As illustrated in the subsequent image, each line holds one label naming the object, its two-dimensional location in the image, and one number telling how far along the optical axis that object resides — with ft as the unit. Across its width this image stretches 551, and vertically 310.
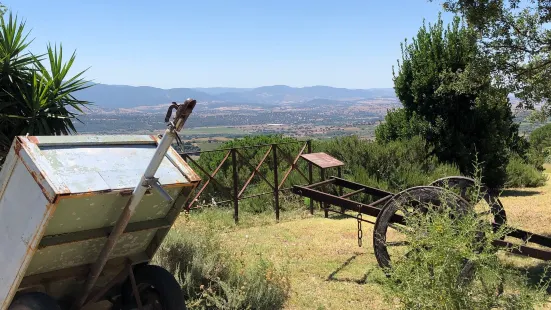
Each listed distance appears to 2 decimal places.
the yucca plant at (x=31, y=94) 18.75
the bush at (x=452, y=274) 9.99
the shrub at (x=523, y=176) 45.73
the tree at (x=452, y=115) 41.88
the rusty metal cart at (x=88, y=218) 9.36
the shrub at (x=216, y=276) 14.80
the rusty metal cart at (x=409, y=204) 14.71
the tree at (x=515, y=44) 25.57
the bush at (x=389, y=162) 36.50
